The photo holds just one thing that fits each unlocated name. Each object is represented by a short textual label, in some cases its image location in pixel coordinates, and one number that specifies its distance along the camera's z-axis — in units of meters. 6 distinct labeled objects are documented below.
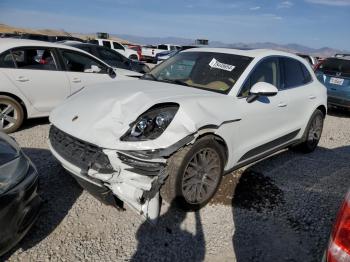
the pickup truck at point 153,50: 26.36
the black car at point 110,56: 10.44
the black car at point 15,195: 2.39
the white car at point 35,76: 5.58
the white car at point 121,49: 21.56
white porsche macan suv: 3.00
